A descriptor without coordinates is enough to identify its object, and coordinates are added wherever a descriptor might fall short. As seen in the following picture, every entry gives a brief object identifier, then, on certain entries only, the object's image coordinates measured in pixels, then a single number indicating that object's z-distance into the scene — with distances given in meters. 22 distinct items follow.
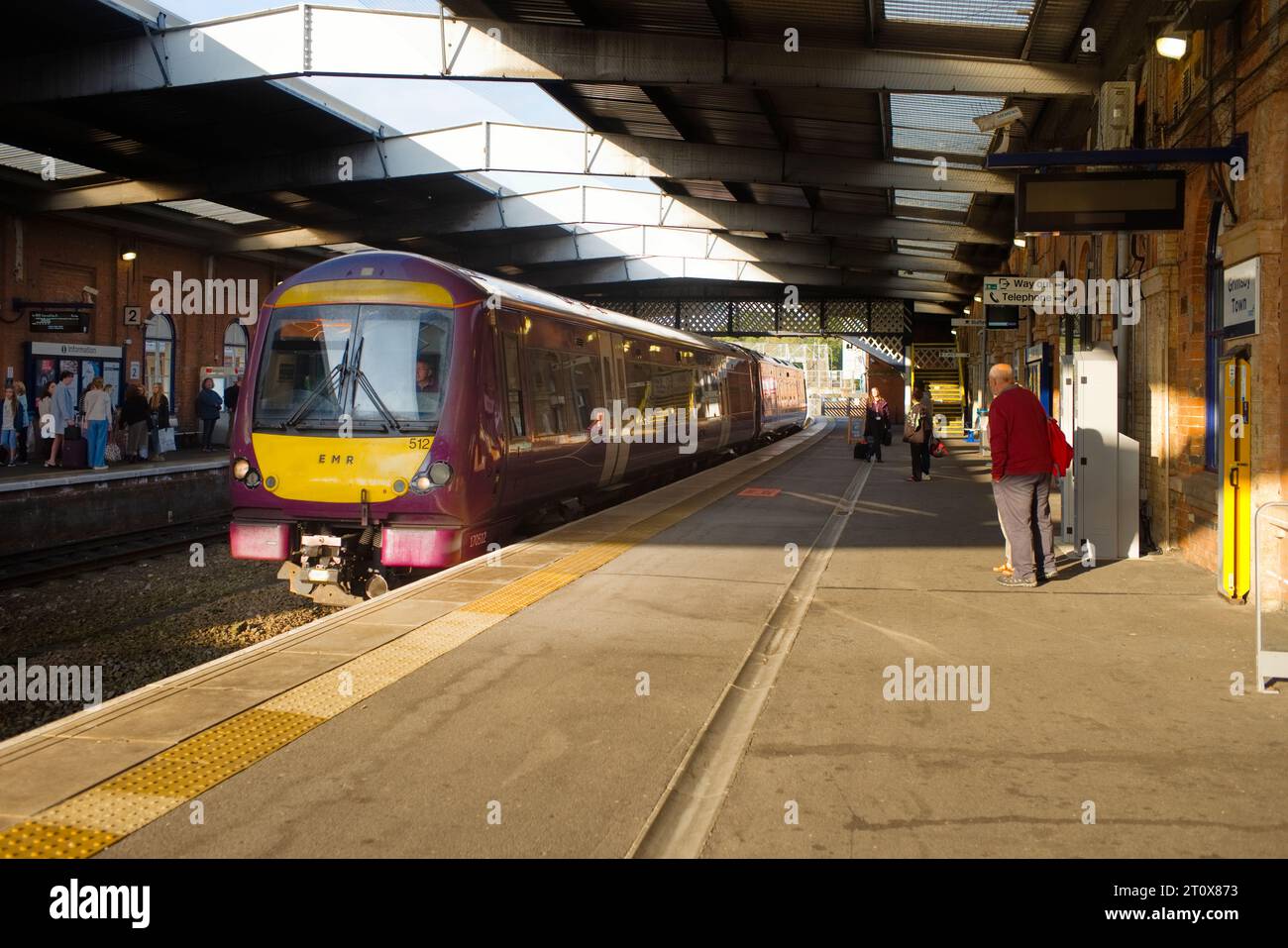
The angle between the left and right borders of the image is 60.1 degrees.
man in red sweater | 8.44
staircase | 42.59
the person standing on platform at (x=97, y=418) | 19.30
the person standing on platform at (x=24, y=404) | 21.50
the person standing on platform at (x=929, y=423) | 18.86
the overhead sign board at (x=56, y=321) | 23.03
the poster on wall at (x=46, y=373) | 23.39
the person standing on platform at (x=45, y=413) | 22.23
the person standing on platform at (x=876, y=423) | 23.89
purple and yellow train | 9.05
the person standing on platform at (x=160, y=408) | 24.03
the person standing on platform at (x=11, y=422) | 21.30
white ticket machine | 9.98
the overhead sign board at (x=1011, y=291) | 14.88
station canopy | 13.17
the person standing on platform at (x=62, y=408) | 20.50
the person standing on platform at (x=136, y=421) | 21.83
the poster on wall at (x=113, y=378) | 25.42
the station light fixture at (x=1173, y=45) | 8.32
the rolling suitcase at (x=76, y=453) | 20.39
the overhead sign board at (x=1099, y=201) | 9.32
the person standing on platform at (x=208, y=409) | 27.25
